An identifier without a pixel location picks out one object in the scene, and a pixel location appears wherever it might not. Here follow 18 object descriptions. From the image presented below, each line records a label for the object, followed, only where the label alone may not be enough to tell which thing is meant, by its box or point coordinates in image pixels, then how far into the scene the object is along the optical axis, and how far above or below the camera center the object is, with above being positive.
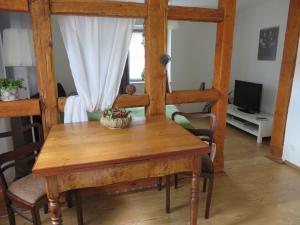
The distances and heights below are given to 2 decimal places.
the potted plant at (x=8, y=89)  1.88 -0.21
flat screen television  4.16 -0.59
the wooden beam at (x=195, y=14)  2.19 +0.50
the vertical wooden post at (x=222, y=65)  2.38 +0.00
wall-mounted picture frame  3.96 +0.38
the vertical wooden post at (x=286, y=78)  2.78 -0.16
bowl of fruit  1.81 -0.43
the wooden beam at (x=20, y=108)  1.88 -0.37
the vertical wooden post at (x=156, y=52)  2.12 +0.12
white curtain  2.02 +0.06
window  4.87 +0.15
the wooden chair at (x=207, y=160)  1.95 -0.85
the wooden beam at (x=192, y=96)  2.37 -0.34
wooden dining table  1.29 -0.55
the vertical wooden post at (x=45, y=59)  1.83 +0.04
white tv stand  3.77 -1.02
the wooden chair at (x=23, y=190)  1.55 -0.88
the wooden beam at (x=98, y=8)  1.86 +0.47
